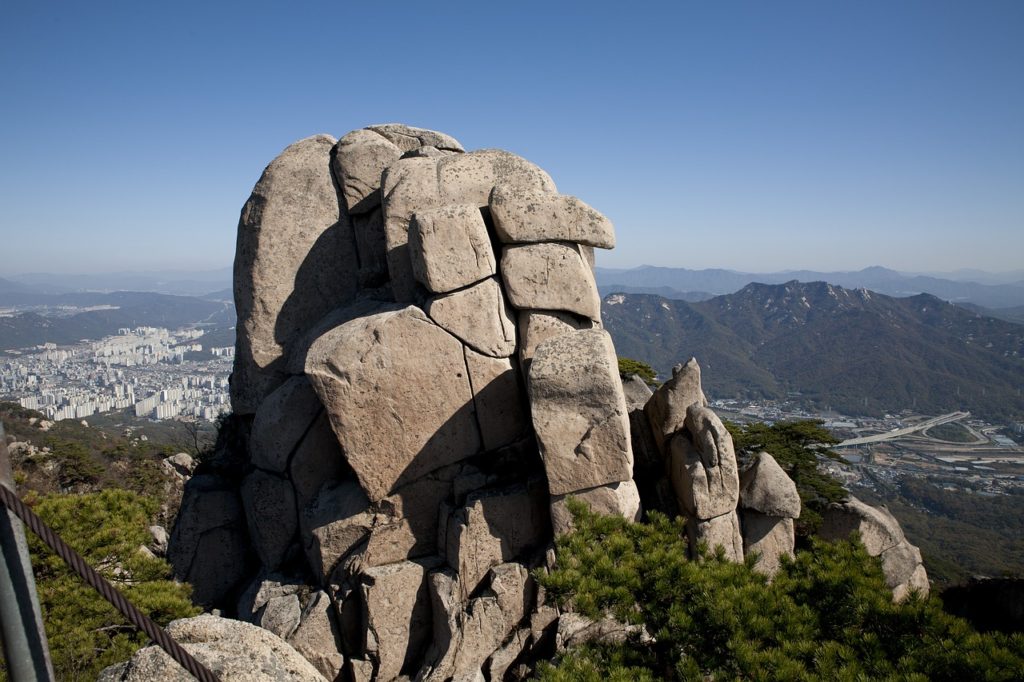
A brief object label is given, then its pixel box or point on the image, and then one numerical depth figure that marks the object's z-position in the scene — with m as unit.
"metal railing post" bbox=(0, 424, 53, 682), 2.74
